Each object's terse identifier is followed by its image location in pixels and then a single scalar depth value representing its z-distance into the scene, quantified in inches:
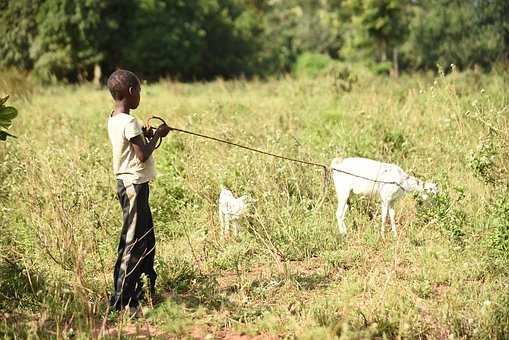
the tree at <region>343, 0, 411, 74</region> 904.3
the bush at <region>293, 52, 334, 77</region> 1574.7
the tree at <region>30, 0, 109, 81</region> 962.1
